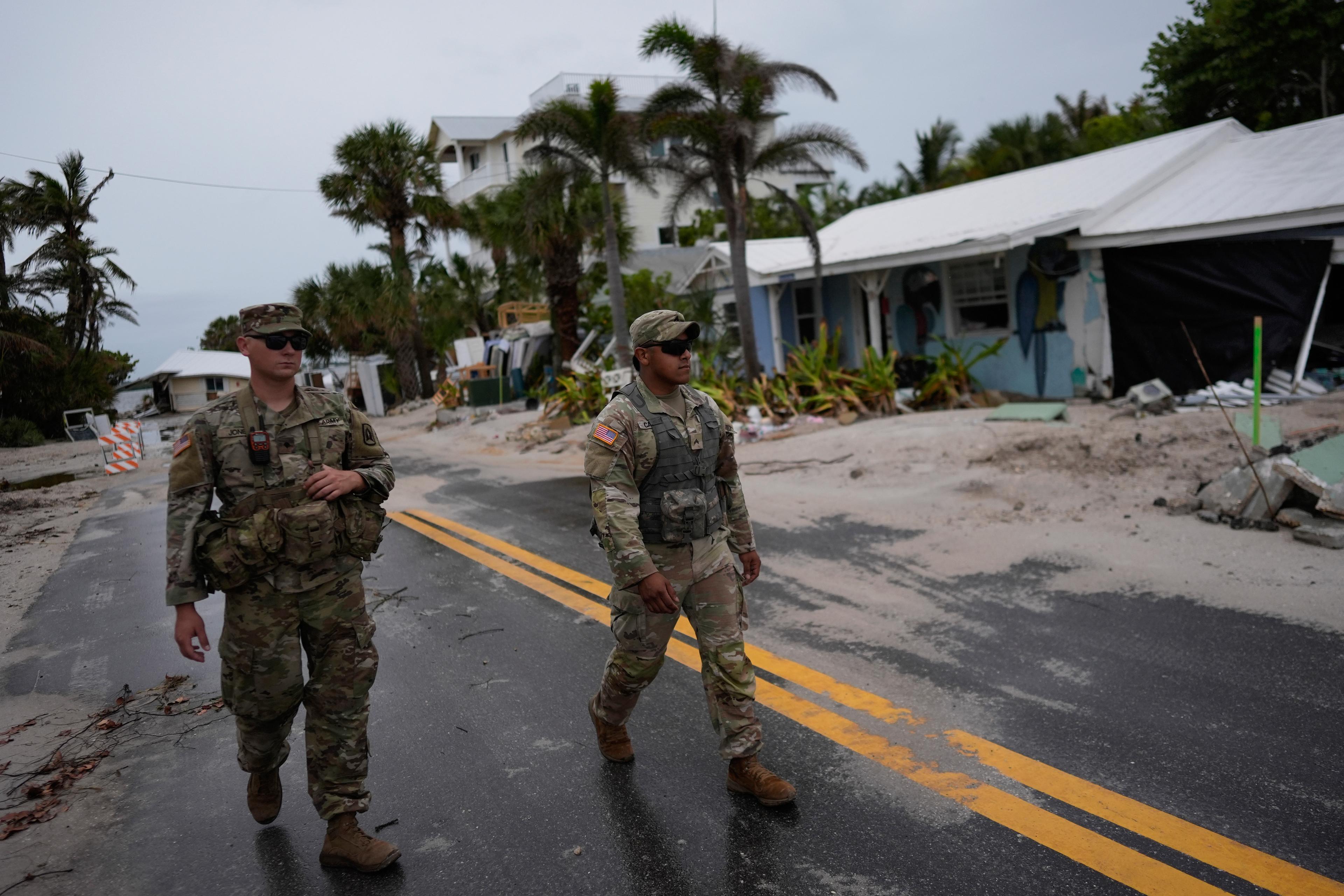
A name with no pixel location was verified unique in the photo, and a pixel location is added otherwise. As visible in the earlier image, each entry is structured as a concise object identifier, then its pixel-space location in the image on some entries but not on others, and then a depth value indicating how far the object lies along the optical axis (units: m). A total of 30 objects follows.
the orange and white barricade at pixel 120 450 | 18.70
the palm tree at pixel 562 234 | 21.55
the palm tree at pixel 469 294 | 30.86
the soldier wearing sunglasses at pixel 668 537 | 3.18
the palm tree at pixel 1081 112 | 38.47
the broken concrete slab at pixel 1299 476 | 5.89
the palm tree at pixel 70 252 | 34.22
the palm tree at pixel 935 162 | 35.44
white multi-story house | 42.94
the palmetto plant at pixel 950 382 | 13.45
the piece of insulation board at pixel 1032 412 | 10.38
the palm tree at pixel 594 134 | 16.56
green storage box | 24.59
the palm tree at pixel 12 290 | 26.83
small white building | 54.75
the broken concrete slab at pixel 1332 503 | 5.77
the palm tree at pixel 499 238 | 23.64
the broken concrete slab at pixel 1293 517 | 5.91
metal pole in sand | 7.26
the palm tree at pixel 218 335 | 78.06
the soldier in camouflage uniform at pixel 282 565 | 2.98
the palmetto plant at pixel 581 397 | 17.78
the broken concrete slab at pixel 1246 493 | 6.06
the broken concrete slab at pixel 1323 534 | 5.55
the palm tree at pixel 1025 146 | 33.38
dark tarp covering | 11.22
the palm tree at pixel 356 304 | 30.53
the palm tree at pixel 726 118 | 14.07
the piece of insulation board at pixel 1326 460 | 6.33
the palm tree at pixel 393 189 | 29.56
